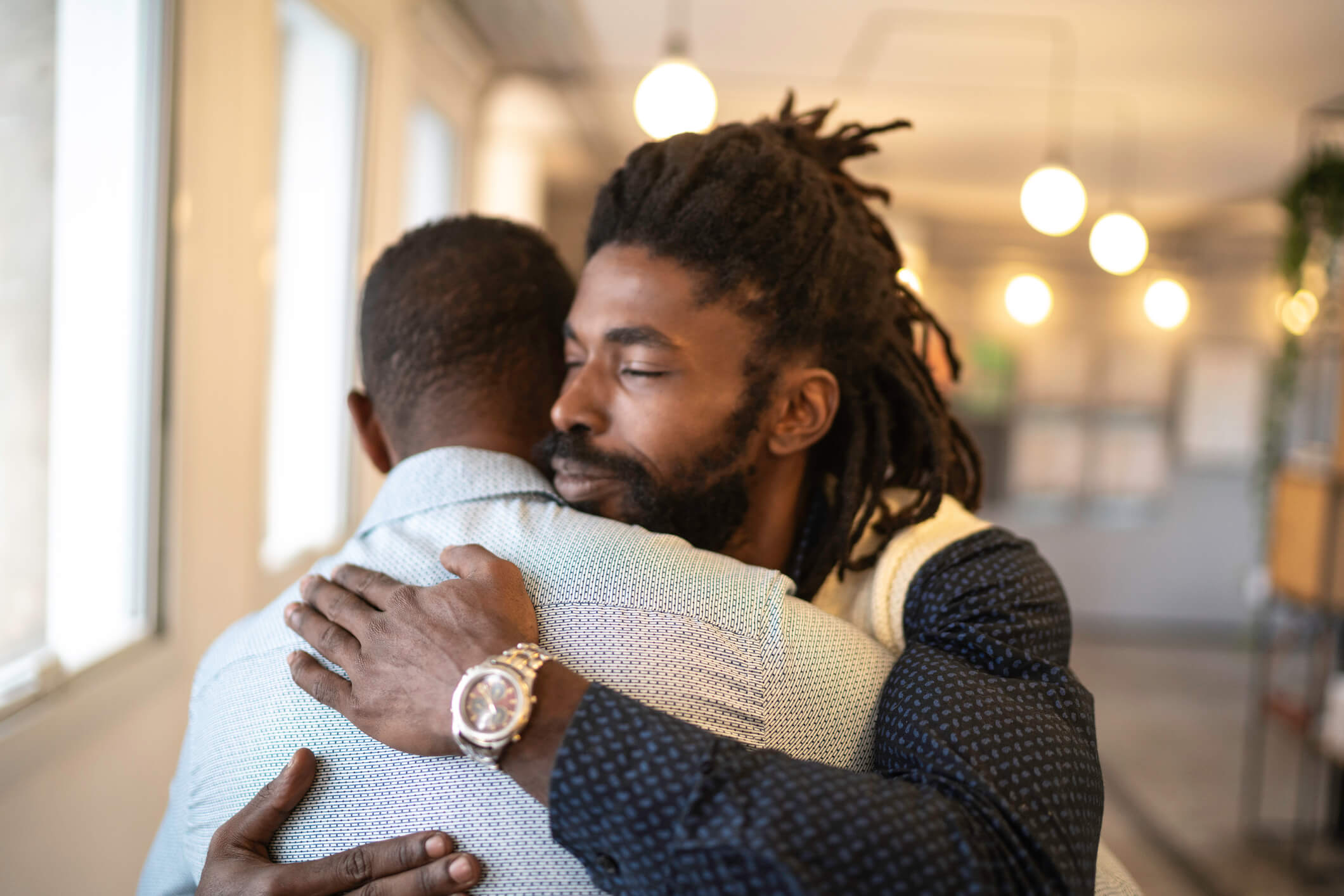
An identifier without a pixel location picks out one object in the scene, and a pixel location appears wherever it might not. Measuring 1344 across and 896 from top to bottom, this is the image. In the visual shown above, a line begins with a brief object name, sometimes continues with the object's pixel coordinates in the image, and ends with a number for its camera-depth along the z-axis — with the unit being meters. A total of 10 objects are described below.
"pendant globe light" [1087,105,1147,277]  4.16
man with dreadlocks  0.83
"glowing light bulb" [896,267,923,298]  1.75
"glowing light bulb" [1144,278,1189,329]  6.00
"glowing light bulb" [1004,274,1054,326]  6.38
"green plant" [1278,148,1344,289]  3.87
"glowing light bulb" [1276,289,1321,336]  3.87
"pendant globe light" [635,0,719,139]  3.16
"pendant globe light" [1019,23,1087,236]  3.75
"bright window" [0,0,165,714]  1.70
